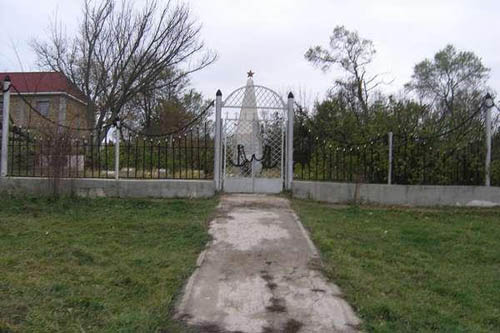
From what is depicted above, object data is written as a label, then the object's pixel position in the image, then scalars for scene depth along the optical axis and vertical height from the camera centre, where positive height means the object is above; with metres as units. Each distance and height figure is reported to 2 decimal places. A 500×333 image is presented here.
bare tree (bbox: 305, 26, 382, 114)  25.69 +6.50
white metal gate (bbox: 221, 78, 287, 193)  9.33 +0.40
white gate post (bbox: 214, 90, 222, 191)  9.10 +0.36
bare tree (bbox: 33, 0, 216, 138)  19.75 +4.55
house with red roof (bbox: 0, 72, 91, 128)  21.08 +3.37
